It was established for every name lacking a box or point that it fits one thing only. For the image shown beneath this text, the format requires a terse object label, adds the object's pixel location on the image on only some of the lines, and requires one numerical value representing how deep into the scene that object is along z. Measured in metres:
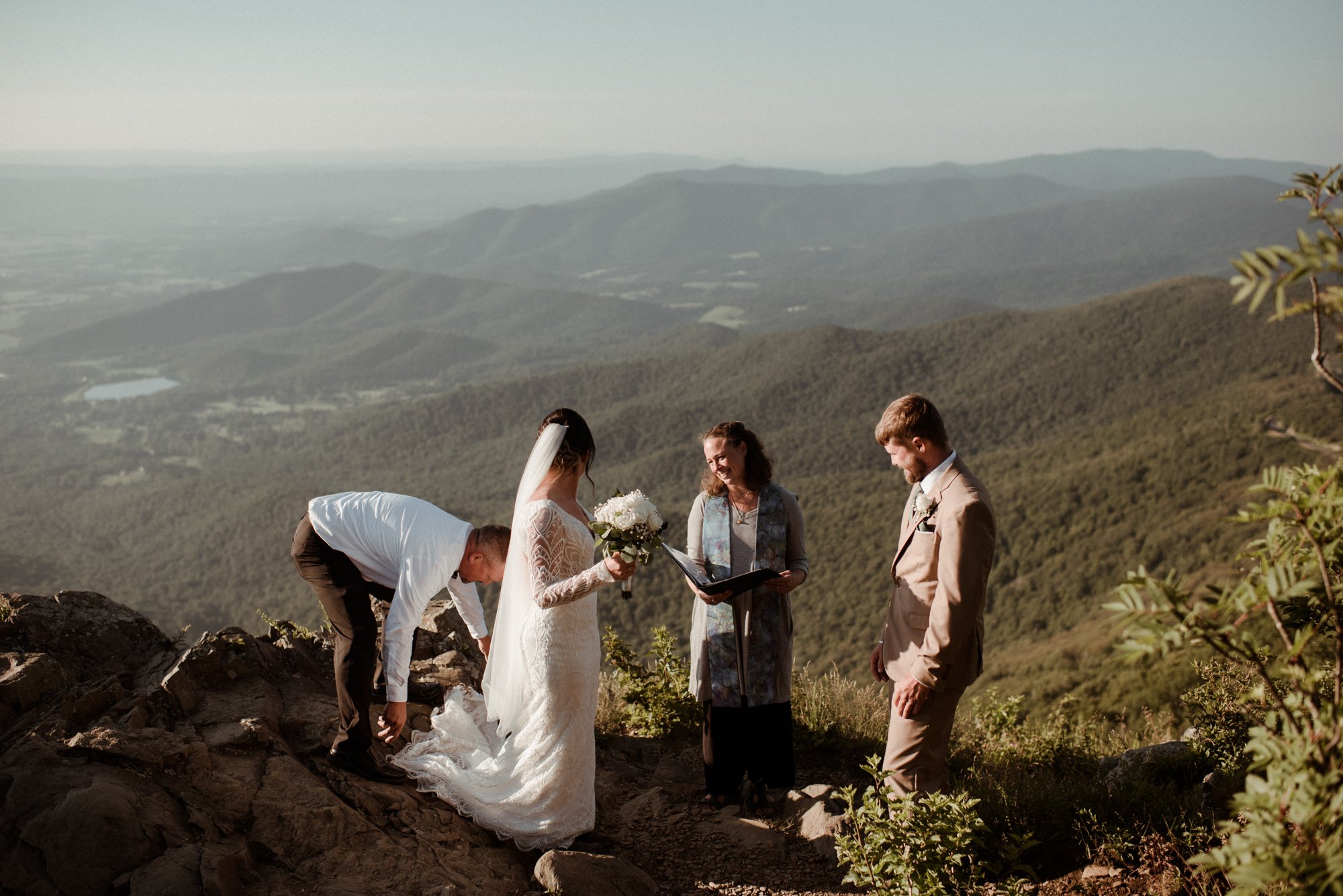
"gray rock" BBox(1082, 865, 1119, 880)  3.87
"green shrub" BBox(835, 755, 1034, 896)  3.46
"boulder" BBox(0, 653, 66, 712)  4.05
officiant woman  4.83
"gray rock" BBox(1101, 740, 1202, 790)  4.82
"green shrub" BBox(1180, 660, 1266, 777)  4.73
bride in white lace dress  4.17
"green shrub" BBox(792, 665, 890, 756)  6.05
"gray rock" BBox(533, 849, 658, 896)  3.86
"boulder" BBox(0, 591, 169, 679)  4.58
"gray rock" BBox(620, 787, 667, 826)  4.87
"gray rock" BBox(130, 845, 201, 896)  3.24
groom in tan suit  3.74
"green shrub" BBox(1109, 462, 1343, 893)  1.92
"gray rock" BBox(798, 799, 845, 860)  4.37
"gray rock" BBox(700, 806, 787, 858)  4.54
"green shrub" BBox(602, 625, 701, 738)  6.21
